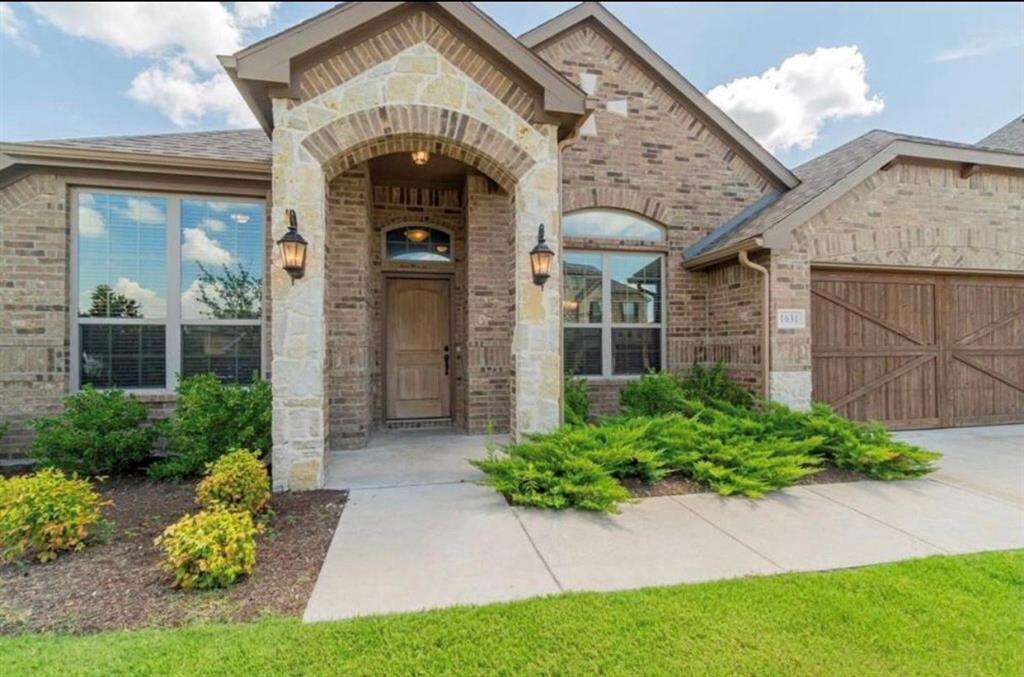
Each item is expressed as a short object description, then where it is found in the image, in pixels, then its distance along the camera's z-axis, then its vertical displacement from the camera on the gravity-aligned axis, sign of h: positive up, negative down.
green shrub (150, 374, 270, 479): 4.87 -0.79
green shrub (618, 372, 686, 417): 6.41 -0.69
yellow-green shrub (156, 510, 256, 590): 2.84 -1.20
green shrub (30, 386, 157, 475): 4.89 -0.90
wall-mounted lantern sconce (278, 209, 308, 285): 4.38 +0.85
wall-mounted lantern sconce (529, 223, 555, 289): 4.92 +0.84
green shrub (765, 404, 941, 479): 4.98 -1.07
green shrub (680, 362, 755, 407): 6.82 -0.63
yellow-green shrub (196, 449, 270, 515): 3.80 -1.09
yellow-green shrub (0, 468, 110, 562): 3.19 -1.12
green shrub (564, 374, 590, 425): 6.45 -0.70
